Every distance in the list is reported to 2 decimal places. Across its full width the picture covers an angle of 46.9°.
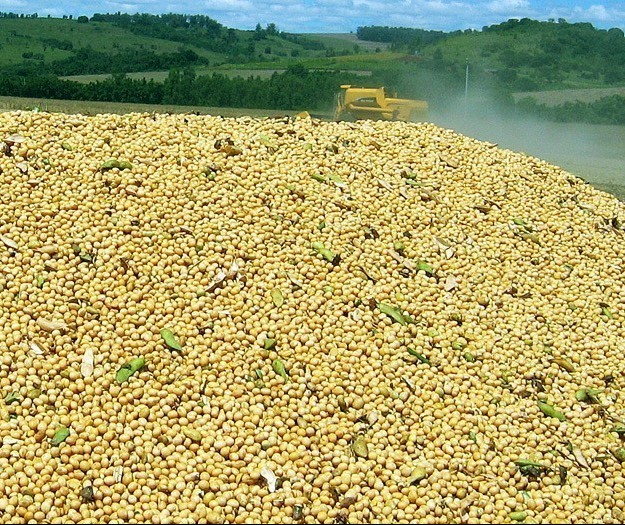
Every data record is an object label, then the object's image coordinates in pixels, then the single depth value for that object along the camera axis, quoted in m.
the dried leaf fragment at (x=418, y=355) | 4.63
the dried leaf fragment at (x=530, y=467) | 4.05
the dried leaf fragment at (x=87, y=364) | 4.11
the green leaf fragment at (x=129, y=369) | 4.09
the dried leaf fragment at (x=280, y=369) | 4.28
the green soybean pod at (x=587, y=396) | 4.71
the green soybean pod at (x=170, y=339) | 4.31
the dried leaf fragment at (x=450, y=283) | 5.37
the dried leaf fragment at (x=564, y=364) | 4.97
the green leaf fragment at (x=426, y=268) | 5.43
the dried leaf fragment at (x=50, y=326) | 4.35
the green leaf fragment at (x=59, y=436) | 3.78
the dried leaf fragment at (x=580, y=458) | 4.22
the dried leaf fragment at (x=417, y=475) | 3.83
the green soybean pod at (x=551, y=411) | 4.52
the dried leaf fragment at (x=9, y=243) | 4.88
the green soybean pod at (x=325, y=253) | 5.17
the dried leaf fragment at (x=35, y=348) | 4.21
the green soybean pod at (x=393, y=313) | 4.87
